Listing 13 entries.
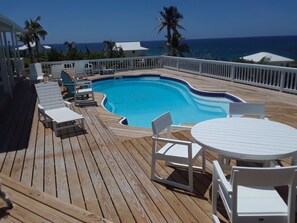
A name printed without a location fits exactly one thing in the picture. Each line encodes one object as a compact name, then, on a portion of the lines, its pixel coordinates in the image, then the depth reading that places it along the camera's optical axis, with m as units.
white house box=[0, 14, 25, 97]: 7.32
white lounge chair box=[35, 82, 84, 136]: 4.86
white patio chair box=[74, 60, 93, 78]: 10.84
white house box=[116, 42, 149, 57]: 38.24
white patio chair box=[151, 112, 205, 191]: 2.64
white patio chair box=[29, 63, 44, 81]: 9.69
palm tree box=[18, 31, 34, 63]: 32.15
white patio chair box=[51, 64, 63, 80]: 9.91
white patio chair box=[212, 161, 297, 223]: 1.56
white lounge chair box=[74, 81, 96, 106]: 6.86
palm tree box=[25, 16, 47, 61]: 33.50
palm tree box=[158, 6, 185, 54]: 23.48
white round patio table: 2.21
